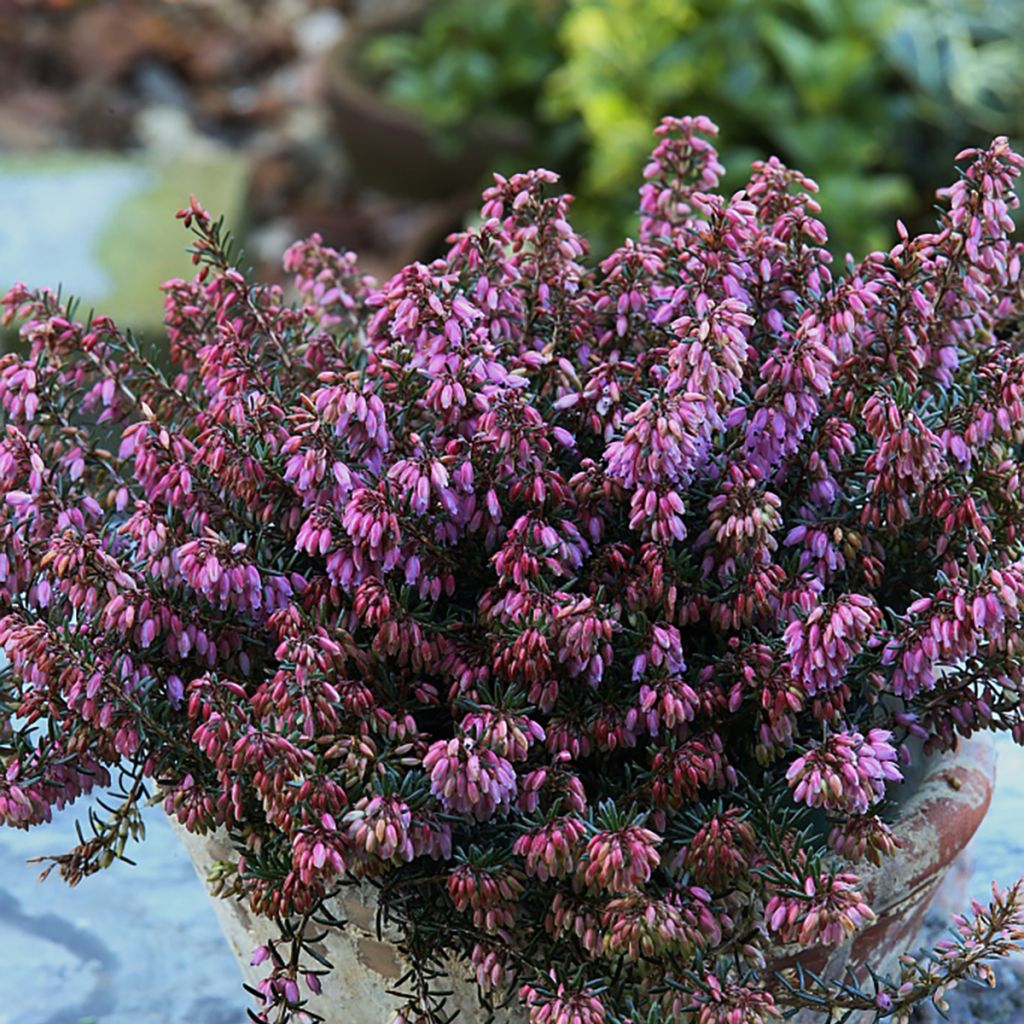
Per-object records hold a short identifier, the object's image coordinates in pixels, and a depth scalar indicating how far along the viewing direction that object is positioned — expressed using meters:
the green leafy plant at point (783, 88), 3.75
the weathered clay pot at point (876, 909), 1.11
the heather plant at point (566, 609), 1.01
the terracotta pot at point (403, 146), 4.16
